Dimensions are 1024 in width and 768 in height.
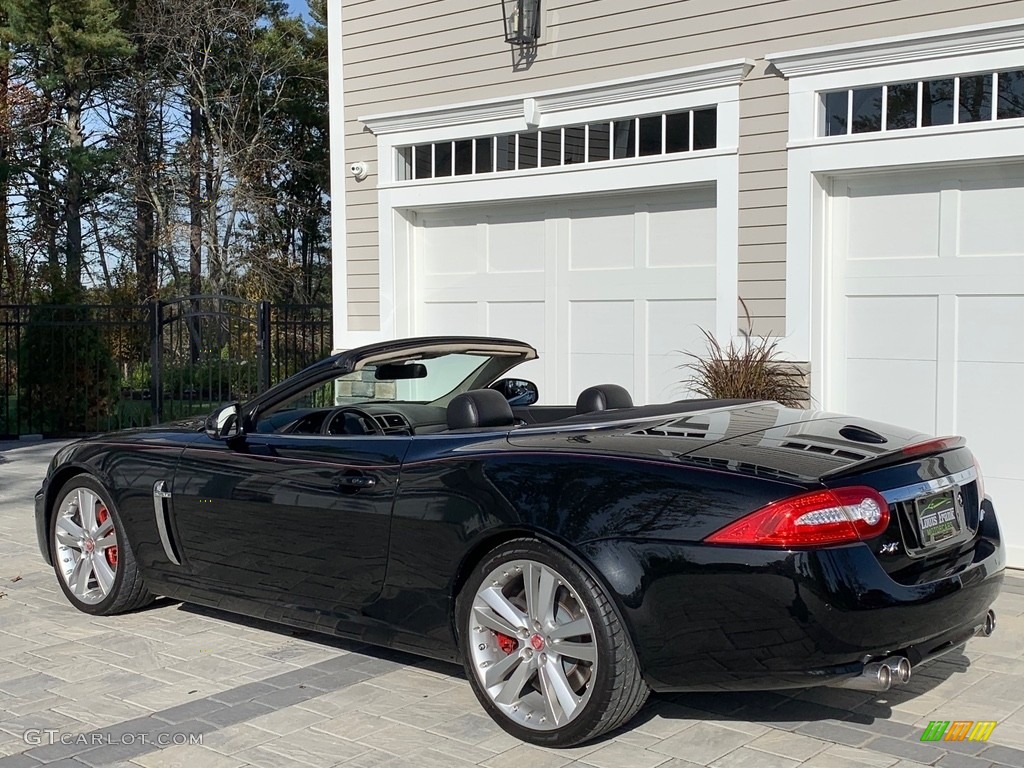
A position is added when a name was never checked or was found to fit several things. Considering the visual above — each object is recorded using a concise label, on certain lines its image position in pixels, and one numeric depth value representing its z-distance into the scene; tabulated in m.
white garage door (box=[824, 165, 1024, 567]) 6.89
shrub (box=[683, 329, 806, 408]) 7.59
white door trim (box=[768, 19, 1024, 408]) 6.73
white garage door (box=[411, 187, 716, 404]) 8.42
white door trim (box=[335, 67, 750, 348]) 7.93
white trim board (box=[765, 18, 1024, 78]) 6.68
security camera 10.16
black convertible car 3.60
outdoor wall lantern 8.89
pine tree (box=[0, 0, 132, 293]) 23.58
